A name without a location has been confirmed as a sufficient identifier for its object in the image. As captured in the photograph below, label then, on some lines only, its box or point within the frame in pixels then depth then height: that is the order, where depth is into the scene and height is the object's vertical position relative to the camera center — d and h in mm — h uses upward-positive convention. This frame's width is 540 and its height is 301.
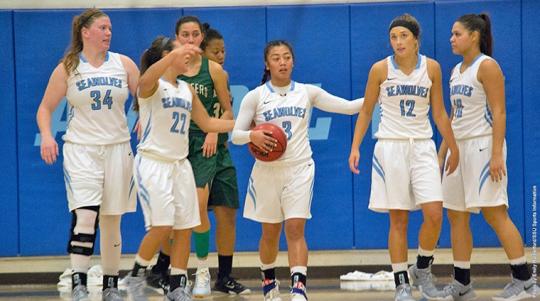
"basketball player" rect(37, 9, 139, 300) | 15602 -123
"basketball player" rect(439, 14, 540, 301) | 16172 -303
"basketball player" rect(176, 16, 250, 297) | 17125 -394
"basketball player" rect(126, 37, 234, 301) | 14937 -268
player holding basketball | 15758 -314
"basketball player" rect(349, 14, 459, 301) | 15789 -123
